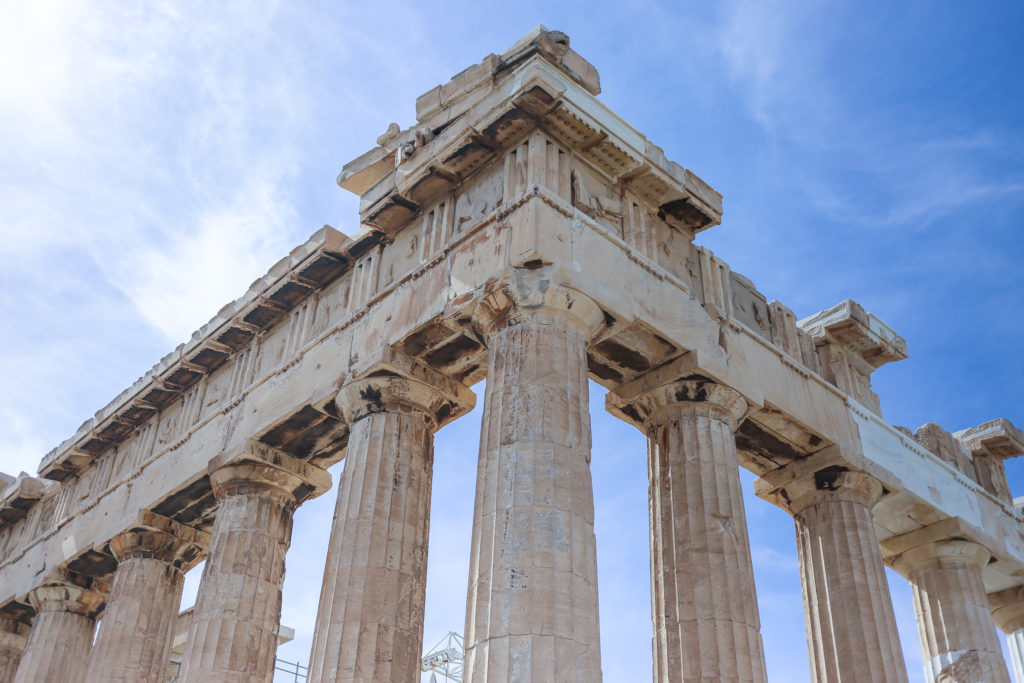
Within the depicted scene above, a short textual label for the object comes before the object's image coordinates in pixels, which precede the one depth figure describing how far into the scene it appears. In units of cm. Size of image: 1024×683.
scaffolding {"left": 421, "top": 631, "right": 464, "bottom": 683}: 5180
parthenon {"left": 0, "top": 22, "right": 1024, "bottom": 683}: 1692
